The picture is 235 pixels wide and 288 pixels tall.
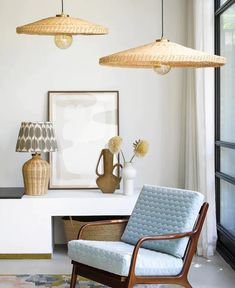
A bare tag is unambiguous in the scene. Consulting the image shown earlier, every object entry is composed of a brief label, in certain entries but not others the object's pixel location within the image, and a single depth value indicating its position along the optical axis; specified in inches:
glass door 220.2
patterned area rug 194.4
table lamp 233.1
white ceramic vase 238.1
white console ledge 231.0
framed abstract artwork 253.8
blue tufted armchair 163.5
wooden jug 242.2
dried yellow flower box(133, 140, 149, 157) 237.5
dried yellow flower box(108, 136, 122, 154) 235.6
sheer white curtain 231.8
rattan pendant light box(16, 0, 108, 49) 141.8
